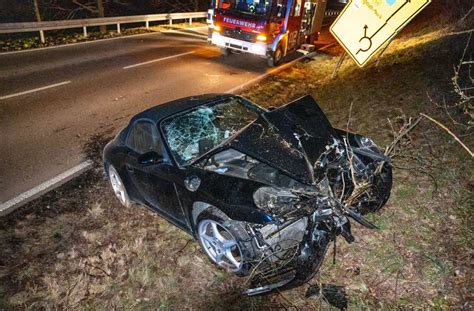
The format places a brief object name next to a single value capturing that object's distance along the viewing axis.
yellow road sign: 5.59
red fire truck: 12.26
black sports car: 3.25
